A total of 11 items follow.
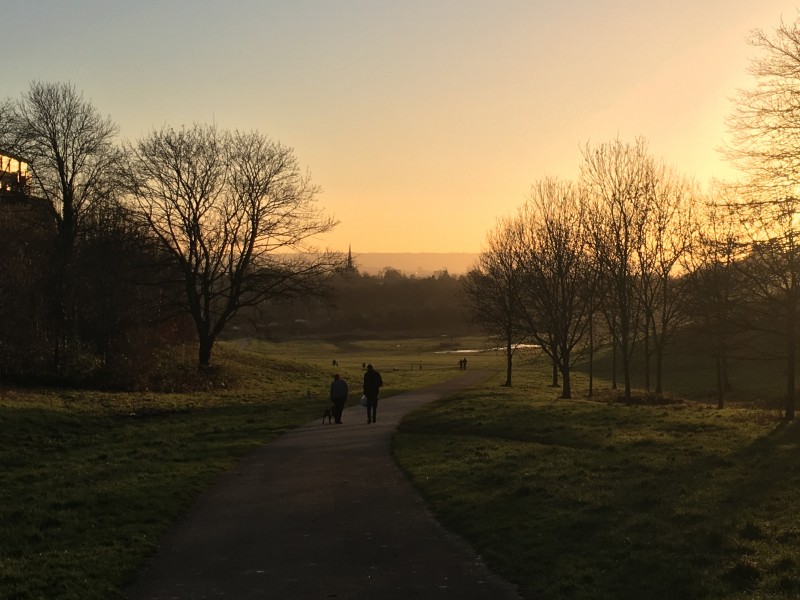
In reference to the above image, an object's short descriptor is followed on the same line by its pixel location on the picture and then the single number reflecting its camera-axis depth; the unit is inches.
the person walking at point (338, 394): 991.0
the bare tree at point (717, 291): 940.0
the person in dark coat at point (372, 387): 1002.1
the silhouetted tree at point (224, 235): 1708.9
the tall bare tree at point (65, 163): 1754.4
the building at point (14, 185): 1626.0
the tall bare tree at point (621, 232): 1439.5
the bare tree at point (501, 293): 1834.4
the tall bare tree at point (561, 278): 1537.9
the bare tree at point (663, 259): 1518.2
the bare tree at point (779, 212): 858.8
